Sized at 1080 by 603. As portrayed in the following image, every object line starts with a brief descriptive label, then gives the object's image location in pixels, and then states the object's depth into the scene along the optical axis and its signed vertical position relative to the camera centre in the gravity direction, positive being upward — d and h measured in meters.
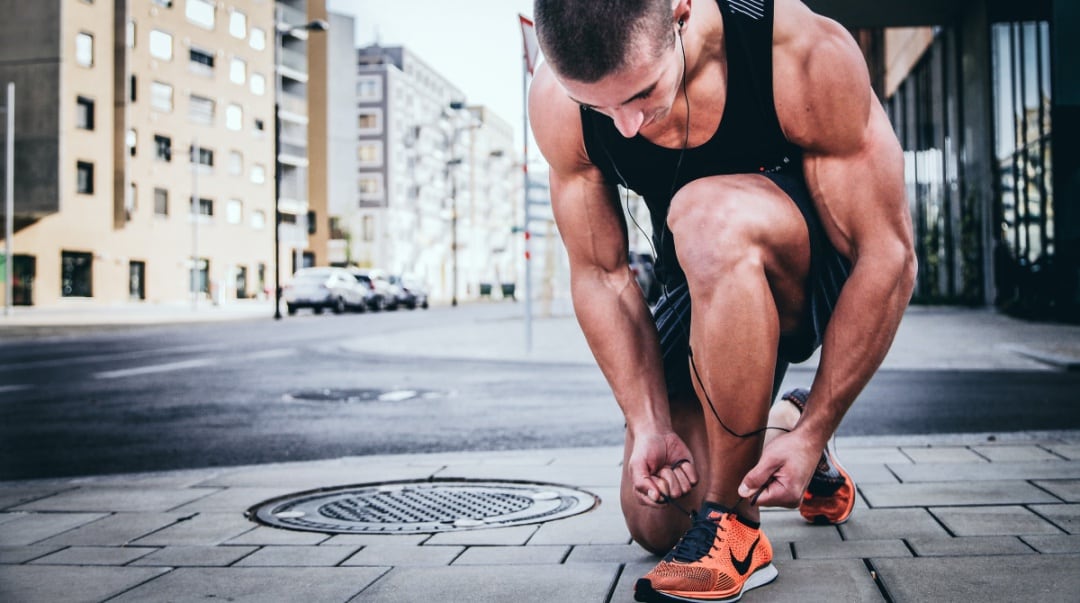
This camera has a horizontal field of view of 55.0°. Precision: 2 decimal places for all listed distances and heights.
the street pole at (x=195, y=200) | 39.95 +4.62
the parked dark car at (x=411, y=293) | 41.28 +0.97
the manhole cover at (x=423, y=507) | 3.11 -0.62
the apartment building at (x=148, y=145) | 35.34 +7.12
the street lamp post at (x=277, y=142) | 29.30 +5.13
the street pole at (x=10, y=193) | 28.28 +3.97
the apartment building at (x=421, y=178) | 75.25 +11.36
